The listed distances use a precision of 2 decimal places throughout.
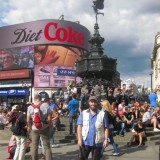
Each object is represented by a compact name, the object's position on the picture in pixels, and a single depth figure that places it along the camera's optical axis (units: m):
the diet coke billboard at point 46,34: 40.08
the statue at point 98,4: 12.18
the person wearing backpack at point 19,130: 5.65
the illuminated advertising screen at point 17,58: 39.71
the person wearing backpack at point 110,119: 6.73
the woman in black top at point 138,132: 7.98
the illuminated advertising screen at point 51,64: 38.62
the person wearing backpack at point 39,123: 5.35
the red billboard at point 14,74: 39.86
